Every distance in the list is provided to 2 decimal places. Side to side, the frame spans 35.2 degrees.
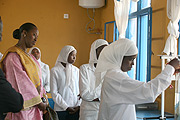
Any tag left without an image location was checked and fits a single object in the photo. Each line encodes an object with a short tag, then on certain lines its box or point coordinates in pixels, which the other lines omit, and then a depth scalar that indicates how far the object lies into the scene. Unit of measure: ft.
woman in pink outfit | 7.50
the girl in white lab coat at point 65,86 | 11.21
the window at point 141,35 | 17.08
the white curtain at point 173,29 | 12.81
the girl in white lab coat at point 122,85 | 6.55
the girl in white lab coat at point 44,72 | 16.22
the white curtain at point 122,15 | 18.63
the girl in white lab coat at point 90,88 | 9.99
